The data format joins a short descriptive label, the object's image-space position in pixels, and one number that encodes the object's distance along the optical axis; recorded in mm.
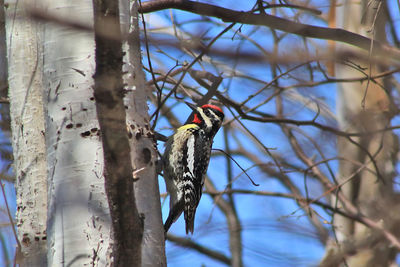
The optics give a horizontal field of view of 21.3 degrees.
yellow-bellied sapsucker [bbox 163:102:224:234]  8875
